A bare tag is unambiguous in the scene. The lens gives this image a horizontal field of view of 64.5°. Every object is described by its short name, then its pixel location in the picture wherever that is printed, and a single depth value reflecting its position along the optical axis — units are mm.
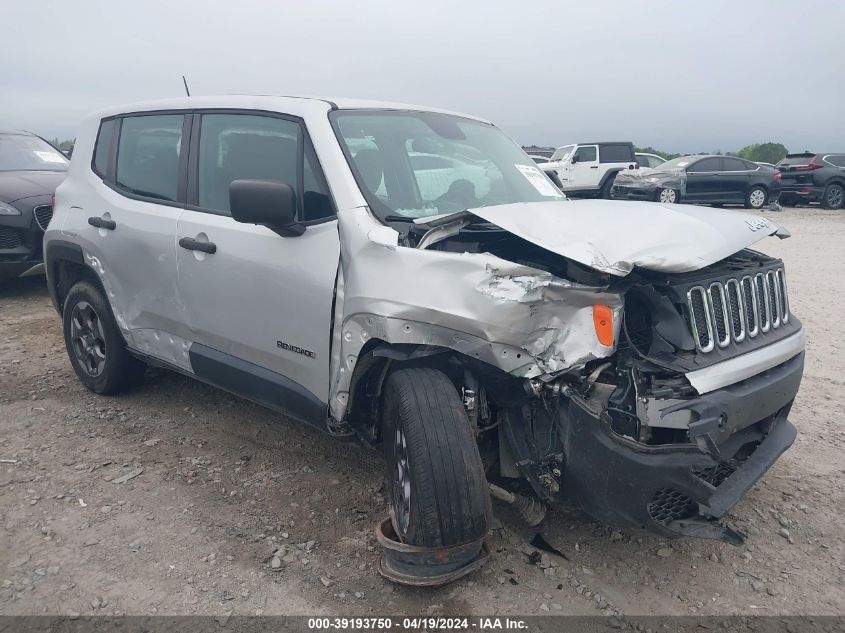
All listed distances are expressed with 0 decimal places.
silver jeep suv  2404
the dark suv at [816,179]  18141
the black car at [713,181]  17203
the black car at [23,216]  7223
